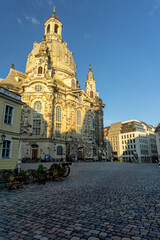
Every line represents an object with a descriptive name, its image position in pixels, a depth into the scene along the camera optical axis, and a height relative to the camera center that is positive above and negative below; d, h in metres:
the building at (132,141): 75.90 +5.16
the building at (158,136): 63.31 +6.02
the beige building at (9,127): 15.41 +2.54
